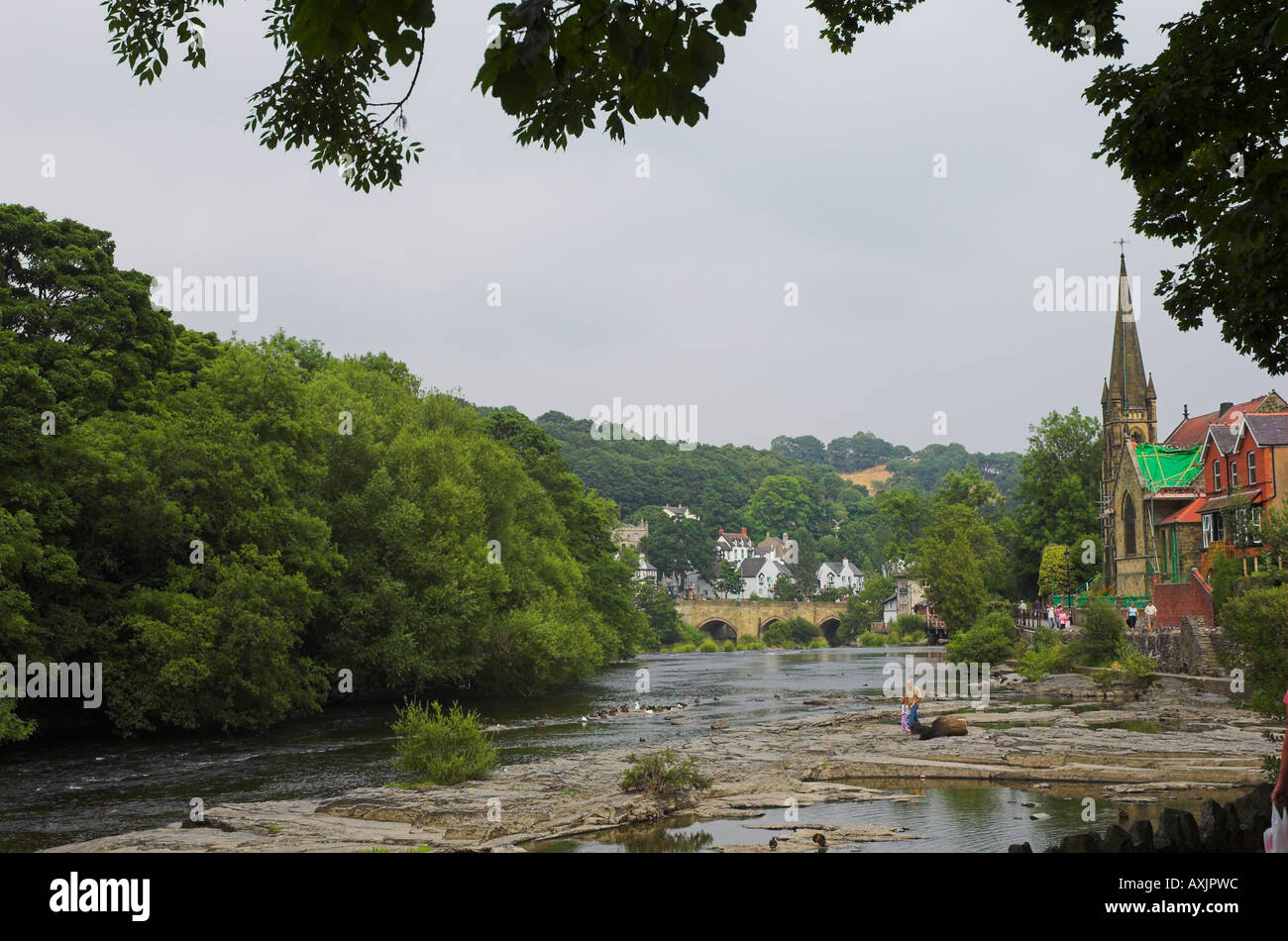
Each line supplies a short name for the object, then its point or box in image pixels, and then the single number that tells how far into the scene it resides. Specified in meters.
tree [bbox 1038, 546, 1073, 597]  75.69
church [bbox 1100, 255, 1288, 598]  59.59
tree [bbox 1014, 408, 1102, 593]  82.56
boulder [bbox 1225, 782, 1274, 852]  9.90
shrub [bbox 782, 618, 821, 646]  146.12
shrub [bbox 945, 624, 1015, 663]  57.84
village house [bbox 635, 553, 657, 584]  182.25
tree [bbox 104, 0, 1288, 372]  4.98
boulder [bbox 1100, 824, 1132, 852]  9.81
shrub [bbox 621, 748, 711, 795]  20.17
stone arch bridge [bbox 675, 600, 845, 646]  142.50
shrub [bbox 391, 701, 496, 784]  23.09
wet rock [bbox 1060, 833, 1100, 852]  9.80
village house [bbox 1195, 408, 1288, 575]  47.53
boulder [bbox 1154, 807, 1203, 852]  10.06
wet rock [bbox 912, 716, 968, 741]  28.95
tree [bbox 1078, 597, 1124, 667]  48.53
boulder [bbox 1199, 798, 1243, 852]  10.02
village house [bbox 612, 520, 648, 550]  194.00
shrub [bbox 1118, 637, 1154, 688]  39.69
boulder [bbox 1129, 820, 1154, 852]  9.88
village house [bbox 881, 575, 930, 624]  161.90
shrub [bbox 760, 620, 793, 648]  142.25
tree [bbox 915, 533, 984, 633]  75.25
